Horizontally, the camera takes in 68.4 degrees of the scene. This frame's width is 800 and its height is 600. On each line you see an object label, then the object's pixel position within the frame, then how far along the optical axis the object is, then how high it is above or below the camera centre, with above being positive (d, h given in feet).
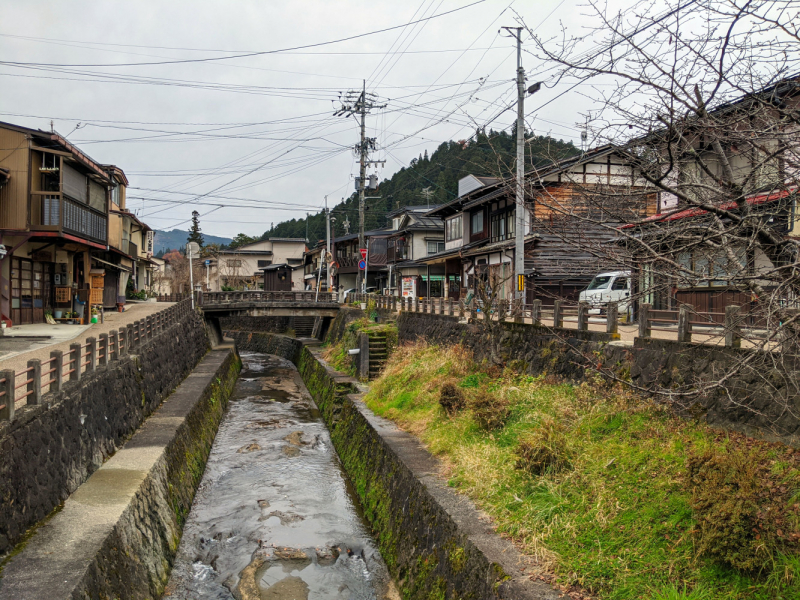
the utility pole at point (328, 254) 150.31 +12.62
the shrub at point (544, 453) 30.07 -7.75
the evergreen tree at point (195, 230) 298.35 +37.38
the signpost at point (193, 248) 111.73 +10.48
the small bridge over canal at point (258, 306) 131.85 -0.80
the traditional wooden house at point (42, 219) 70.79 +10.49
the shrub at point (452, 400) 45.21 -7.47
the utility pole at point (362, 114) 124.26 +40.26
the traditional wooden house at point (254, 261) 249.75 +18.02
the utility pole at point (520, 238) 56.99 +6.47
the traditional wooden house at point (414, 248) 143.13 +14.96
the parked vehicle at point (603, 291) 67.62 +1.49
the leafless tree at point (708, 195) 15.70 +3.30
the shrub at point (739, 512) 19.30 -7.22
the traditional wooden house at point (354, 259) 180.14 +13.86
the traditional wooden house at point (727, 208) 15.81 +2.81
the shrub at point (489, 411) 39.37 -7.32
